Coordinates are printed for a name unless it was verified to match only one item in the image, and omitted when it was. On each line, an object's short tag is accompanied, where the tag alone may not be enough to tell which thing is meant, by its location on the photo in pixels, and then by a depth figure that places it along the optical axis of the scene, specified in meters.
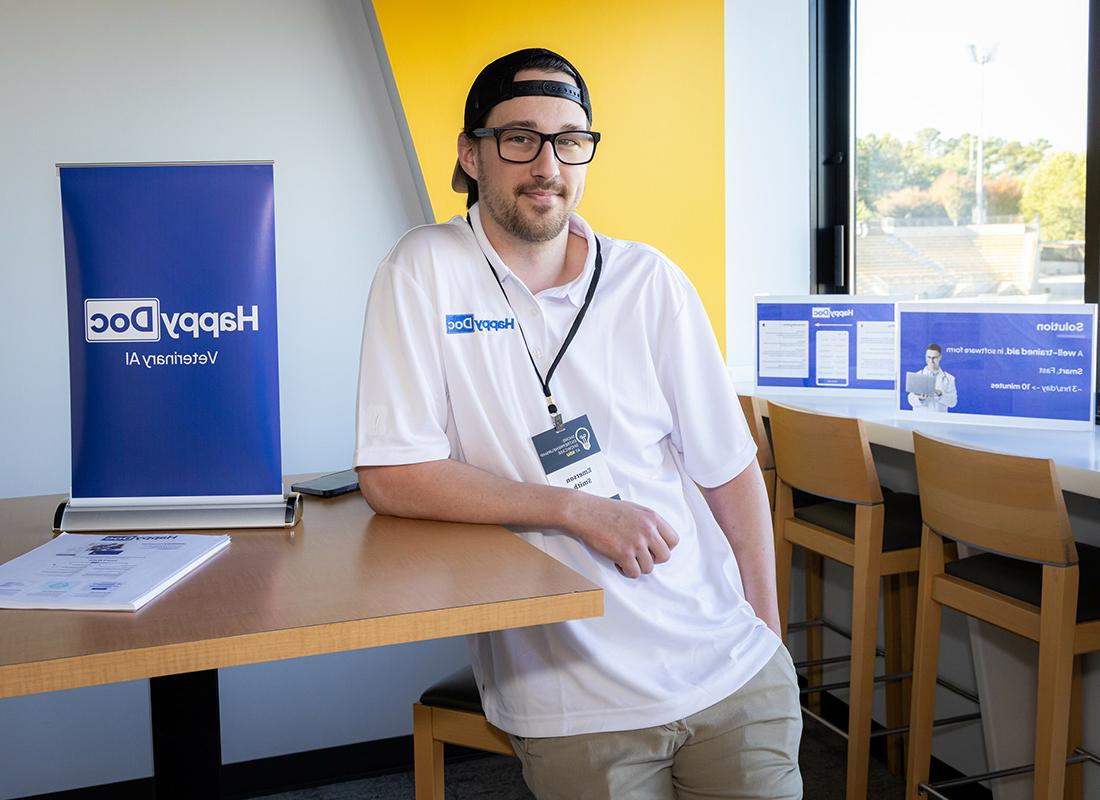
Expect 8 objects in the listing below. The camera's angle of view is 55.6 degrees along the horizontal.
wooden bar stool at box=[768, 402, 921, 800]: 2.64
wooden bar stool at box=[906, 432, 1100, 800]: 2.01
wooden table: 1.02
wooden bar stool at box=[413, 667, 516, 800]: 1.72
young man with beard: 1.53
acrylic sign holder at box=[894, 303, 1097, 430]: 2.53
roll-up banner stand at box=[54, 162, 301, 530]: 1.49
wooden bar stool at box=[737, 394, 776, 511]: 3.11
